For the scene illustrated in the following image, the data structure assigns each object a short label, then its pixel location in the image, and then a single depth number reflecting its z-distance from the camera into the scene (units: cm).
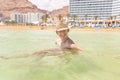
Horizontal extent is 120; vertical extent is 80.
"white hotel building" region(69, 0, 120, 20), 4865
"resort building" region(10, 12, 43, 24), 5714
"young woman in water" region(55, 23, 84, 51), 198
